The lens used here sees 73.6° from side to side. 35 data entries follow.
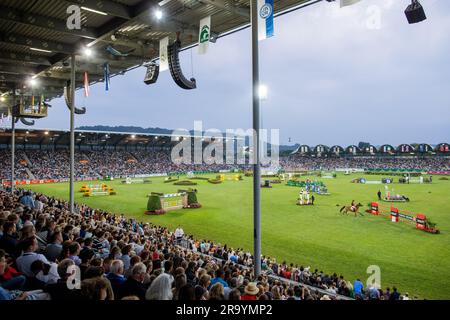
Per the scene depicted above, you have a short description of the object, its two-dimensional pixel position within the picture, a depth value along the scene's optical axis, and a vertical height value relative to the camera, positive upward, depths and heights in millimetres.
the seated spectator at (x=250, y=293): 4820 -2074
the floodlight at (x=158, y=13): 10701 +5438
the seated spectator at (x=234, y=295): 4152 -1814
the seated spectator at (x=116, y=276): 4512 -1752
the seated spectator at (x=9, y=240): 5641 -1442
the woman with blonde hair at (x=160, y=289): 3805 -1596
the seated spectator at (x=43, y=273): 4508 -1614
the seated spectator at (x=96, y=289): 3510 -1465
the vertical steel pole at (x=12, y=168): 26734 -175
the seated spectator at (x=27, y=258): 4742 -1479
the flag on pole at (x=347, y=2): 7829 +4241
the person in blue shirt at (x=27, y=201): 14012 -1645
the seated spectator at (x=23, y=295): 3490 -1627
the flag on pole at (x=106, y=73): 17084 +5270
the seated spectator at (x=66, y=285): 3652 -1550
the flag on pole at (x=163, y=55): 13512 +5096
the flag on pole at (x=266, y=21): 8555 +4102
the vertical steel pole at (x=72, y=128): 15735 +2031
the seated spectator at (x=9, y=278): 4156 -1594
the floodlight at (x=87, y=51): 14673 +5640
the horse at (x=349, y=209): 23625 -3622
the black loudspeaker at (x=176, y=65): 12953 +4384
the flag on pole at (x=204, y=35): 11609 +5062
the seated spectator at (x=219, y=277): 5816 -2270
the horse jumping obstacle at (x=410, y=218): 18734 -3794
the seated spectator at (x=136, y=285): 4246 -1730
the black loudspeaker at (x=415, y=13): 7656 +3878
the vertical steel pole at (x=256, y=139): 7906 +678
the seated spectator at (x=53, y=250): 6117 -1728
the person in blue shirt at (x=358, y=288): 9758 -4036
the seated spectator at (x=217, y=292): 4219 -1810
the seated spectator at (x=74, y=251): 5641 -1629
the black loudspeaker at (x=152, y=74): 15602 +4762
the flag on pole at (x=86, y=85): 18031 +4837
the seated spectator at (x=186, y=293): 3871 -1673
